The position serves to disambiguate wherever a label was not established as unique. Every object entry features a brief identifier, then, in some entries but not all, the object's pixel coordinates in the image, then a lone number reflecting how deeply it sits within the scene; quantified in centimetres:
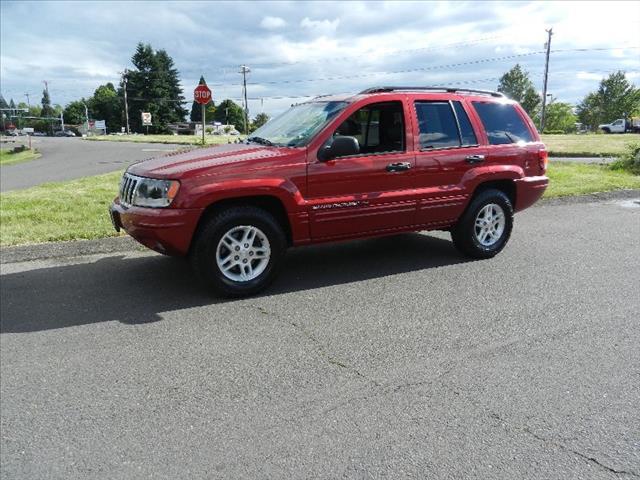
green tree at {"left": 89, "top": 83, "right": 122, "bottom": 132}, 11719
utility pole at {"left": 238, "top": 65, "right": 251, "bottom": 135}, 7450
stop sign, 2262
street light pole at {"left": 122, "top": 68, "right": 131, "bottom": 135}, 8993
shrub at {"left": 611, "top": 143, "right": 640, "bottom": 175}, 1488
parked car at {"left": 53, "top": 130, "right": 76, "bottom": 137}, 10458
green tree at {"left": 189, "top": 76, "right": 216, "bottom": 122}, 12406
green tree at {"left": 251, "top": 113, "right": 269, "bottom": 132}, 10335
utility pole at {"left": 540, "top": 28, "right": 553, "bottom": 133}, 6050
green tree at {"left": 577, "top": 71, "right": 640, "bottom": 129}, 7581
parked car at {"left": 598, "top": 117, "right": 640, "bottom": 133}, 5972
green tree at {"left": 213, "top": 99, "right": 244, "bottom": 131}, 13052
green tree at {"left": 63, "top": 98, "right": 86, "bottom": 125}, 14100
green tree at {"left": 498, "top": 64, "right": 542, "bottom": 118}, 8762
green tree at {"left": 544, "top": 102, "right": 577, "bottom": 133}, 10244
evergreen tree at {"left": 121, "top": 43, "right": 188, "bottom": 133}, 10044
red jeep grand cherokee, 466
